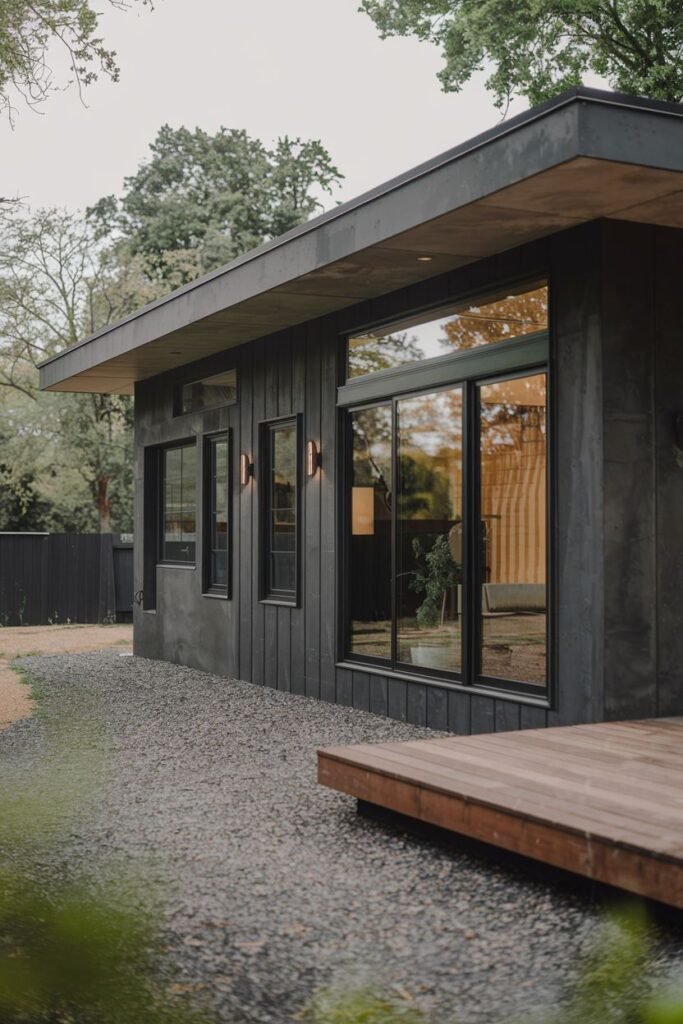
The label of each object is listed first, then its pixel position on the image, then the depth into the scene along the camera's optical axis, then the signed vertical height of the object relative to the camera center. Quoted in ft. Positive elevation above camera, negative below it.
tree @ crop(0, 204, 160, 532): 72.38 +13.08
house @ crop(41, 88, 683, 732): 18.02 +1.95
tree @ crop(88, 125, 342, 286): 94.53 +28.56
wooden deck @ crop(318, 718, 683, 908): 11.06 -3.07
